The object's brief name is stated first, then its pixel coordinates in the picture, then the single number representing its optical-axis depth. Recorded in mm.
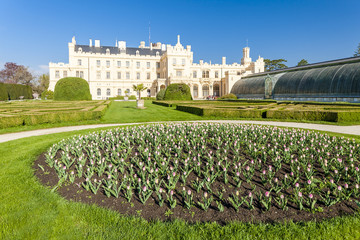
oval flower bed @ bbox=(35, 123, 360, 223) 3326
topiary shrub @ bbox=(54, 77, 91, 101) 30156
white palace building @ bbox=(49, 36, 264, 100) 54125
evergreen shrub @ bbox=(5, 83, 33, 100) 42250
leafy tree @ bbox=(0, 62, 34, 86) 61250
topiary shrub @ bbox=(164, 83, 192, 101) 31344
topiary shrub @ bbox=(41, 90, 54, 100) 47125
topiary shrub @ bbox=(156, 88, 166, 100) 35478
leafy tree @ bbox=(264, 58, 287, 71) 70000
